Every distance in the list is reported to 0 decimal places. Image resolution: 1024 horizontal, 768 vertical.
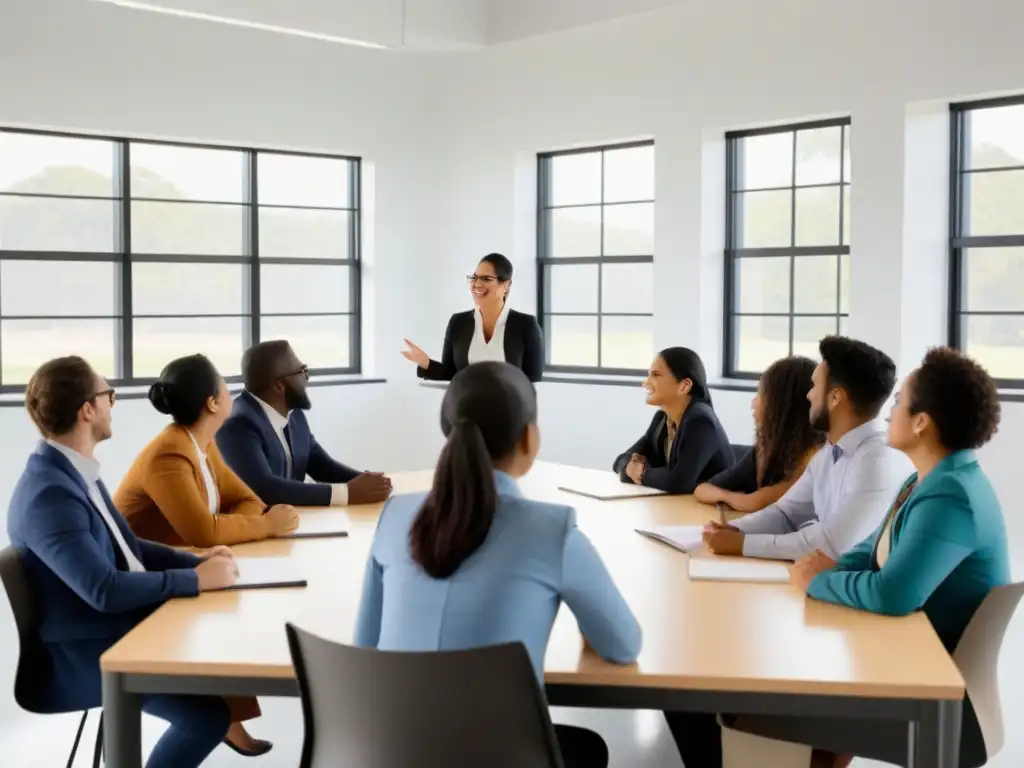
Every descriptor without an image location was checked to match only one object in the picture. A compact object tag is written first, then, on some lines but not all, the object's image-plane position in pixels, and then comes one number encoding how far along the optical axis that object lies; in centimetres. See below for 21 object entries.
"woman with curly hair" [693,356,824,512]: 344
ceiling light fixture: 507
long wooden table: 197
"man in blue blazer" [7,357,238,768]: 246
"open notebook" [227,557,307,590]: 266
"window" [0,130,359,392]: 695
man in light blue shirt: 286
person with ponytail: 189
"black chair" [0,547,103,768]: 245
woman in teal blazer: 229
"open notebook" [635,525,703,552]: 307
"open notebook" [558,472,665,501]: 394
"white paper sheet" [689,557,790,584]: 270
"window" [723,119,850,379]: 683
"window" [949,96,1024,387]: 622
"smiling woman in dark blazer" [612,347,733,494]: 396
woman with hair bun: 307
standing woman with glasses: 558
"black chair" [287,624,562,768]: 176
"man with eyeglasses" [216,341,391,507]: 371
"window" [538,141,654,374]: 777
